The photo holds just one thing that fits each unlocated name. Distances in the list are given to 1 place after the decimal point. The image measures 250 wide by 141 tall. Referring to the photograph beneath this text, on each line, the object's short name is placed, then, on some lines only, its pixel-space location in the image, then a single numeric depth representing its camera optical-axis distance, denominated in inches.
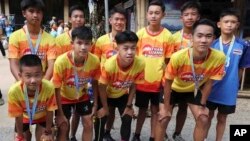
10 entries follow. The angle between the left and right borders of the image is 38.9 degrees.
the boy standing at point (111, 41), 165.0
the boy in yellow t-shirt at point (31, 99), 124.6
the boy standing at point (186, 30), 161.5
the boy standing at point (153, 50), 163.3
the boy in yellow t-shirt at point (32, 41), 151.1
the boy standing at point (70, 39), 168.4
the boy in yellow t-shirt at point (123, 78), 142.3
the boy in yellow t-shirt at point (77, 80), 139.8
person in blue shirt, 152.5
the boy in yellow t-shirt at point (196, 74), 138.9
